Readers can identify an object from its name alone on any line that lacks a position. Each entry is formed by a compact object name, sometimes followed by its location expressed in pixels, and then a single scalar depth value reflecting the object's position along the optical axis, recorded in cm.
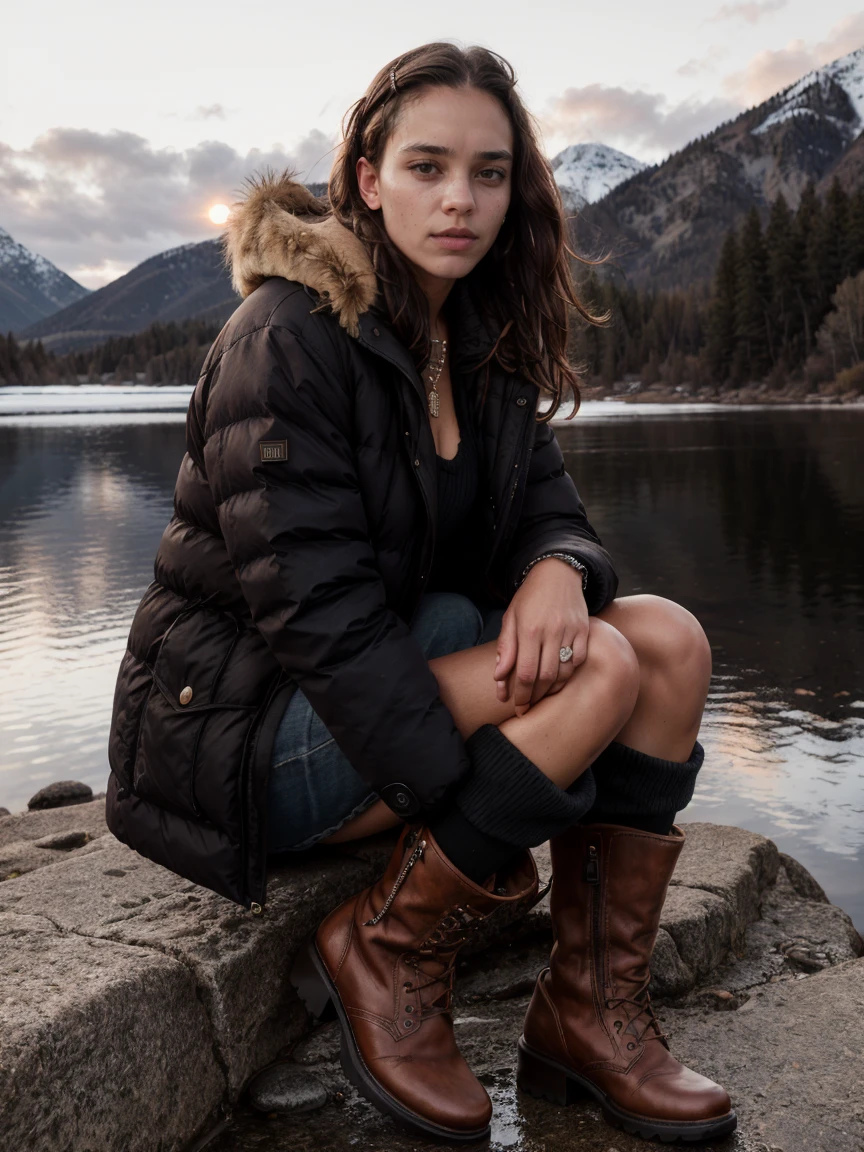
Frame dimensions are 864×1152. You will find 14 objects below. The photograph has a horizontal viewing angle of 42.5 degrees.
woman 185
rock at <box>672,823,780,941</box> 287
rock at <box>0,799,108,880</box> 336
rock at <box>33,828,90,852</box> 354
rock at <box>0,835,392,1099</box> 198
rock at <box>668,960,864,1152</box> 188
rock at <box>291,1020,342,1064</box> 213
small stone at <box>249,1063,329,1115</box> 195
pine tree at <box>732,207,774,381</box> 7075
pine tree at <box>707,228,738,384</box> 7300
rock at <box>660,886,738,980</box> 257
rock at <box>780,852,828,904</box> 333
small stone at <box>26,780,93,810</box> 469
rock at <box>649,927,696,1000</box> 247
